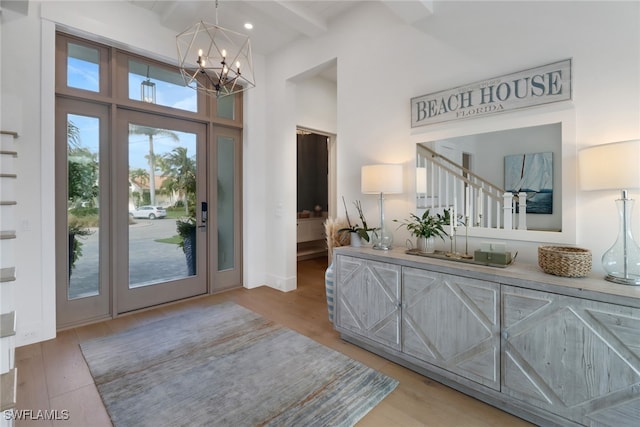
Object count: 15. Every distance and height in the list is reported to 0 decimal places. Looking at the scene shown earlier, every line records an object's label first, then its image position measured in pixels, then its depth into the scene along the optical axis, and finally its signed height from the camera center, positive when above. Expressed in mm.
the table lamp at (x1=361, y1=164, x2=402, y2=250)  2760 +283
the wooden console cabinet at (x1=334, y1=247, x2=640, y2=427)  1487 -761
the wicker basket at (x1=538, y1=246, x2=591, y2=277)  1736 -305
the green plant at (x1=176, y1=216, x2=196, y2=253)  3920 -207
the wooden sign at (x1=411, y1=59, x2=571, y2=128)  2080 +940
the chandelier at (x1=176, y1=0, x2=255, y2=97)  3807 +2230
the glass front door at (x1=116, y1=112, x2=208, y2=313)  3471 +19
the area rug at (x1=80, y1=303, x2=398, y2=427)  1846 -1253
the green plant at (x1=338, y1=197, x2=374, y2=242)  2963 -172
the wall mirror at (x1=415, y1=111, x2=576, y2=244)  2075 +293
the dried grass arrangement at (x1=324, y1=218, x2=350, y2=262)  3350 -238
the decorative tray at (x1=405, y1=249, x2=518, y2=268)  2089 -352
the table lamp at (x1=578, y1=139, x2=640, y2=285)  1604 +167
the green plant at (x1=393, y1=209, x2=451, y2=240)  2520 -113
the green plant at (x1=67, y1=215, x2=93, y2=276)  3105 -272
